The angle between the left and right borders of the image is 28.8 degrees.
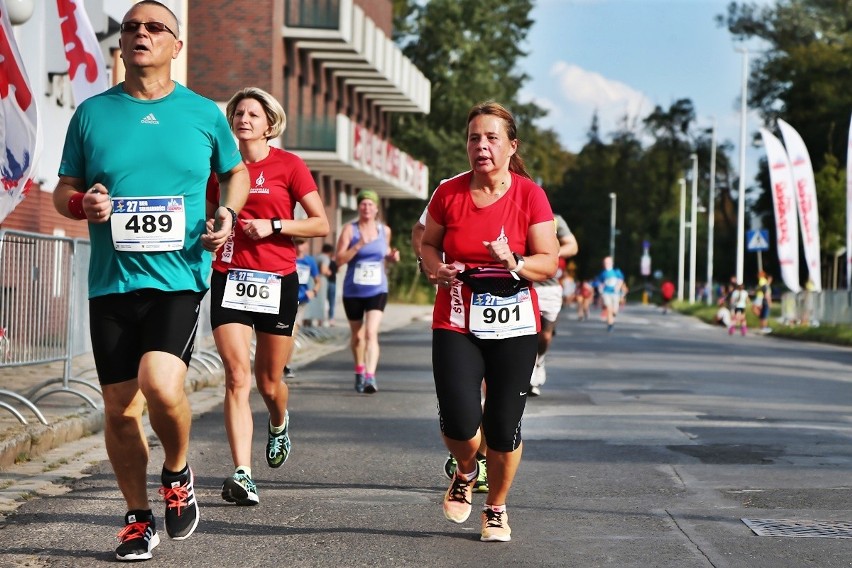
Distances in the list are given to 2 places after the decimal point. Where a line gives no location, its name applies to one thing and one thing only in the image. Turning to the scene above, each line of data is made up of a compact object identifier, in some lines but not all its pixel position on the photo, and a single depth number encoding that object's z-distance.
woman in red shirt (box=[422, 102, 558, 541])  6.91
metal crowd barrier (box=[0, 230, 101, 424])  11.50
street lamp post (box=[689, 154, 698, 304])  86.56
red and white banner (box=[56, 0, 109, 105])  13.66
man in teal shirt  6.30
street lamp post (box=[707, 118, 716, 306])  74.81
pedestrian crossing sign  49.34
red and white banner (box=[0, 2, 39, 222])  10.44
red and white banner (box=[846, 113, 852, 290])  32.93
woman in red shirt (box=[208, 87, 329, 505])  8.17
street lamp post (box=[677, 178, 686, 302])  96.00
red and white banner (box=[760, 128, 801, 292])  40.38
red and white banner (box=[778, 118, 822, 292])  38.44
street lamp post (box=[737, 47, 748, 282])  56.94
